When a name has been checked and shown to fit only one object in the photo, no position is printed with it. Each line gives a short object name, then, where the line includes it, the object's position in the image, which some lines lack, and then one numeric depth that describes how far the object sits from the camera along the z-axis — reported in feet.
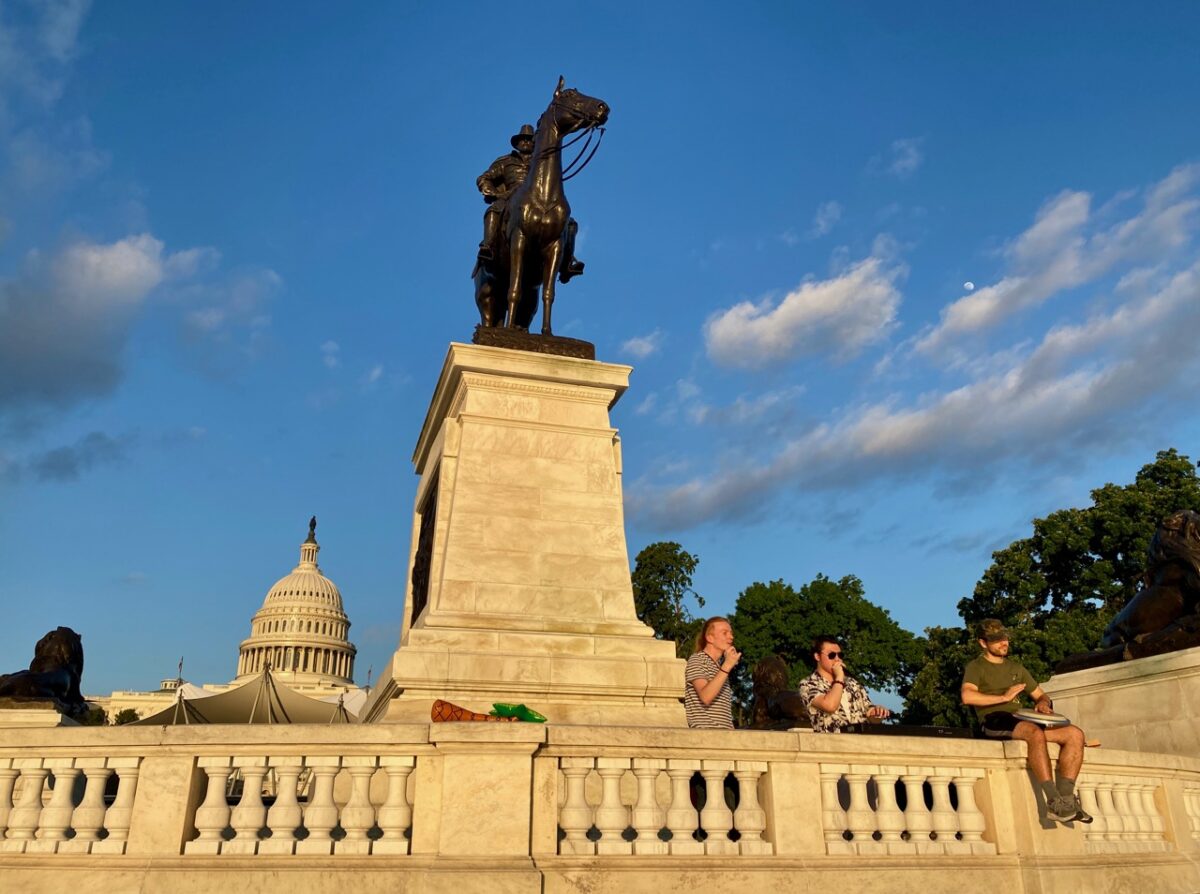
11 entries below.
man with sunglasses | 27.94
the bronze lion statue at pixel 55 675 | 42.04
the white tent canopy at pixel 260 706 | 88.84
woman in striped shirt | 27.25
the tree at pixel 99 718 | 205.26
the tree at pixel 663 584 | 178.40
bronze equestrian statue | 46.37
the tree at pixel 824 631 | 179.83
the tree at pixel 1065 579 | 124.77
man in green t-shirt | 21.71
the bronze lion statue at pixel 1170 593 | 36.76
